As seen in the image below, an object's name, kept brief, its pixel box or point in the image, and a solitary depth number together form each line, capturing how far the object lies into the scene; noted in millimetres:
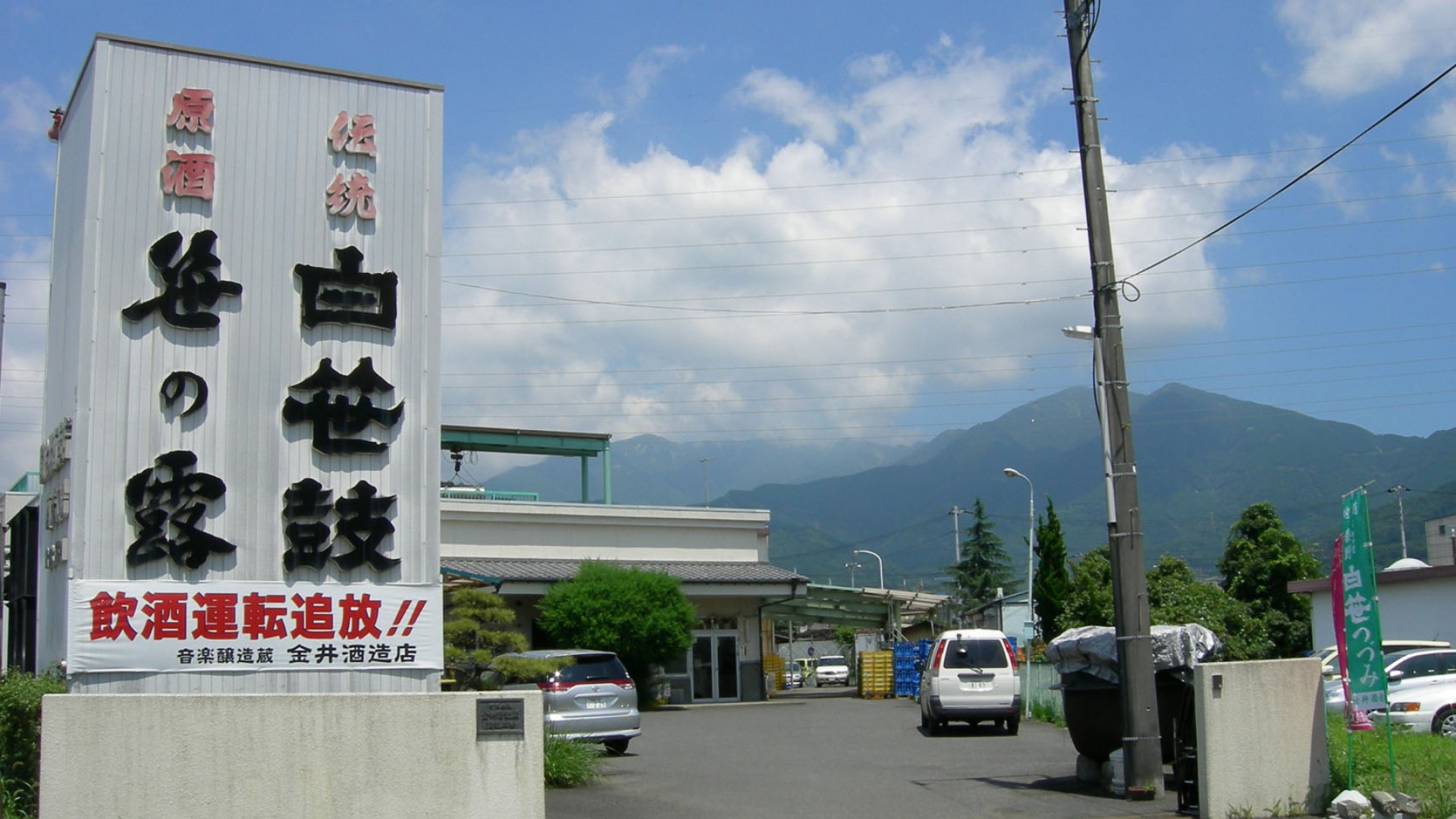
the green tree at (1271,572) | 42625
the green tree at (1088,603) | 40656
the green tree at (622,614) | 34344
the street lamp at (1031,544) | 35534
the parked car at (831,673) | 63062
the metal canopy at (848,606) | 46188
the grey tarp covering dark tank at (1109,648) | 13898
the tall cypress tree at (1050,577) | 49188
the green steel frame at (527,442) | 41644
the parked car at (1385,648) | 23938
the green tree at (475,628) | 20375
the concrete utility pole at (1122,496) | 13367
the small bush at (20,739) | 10555
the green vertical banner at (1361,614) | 11406
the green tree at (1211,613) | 33688
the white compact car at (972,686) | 23984
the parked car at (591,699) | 19078
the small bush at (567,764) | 15344
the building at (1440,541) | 54375
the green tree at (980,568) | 87938
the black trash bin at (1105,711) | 14008
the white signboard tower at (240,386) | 11477
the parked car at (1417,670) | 20047
